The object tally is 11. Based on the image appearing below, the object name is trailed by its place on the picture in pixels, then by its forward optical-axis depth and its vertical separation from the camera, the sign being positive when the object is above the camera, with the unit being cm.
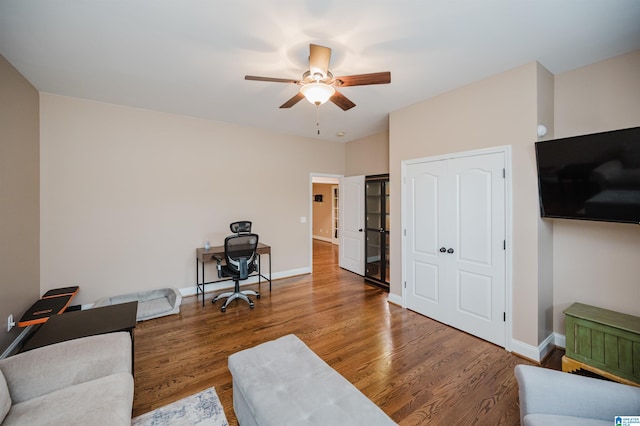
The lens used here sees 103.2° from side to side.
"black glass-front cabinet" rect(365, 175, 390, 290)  466 -33
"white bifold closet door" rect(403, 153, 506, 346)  276 -38
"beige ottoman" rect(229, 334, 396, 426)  129 -103
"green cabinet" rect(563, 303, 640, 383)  202 -111
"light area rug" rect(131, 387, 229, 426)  177 -145
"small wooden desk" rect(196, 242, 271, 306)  387 -64
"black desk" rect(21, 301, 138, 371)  185 -89
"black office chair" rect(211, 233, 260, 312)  365 -69
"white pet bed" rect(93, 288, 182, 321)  338 -128
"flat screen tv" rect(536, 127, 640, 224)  197 +29
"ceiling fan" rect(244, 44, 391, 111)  205 +112
